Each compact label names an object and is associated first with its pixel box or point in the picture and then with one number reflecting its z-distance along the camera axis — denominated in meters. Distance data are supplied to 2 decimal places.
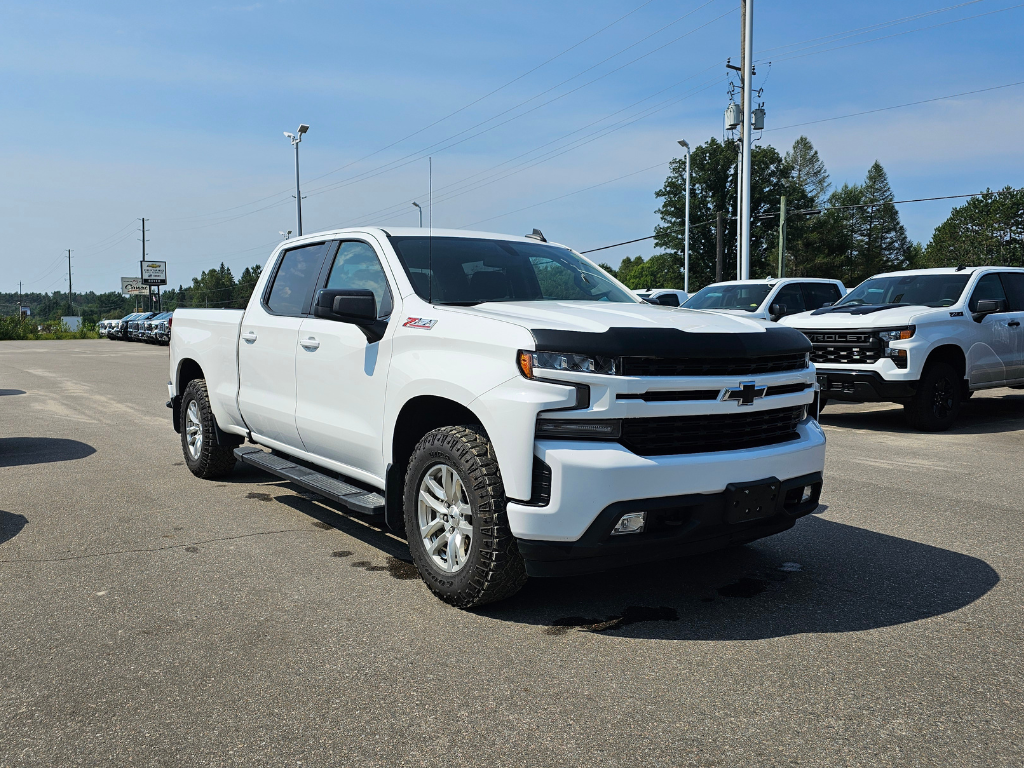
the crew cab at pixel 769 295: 14.70
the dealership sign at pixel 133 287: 102.88
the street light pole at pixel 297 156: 38.56
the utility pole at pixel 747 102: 23.27
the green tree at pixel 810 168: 99.75
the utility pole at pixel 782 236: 46.19
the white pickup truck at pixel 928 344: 9.86
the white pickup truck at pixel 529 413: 3.55
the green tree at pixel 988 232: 82.69
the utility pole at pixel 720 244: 55.88
